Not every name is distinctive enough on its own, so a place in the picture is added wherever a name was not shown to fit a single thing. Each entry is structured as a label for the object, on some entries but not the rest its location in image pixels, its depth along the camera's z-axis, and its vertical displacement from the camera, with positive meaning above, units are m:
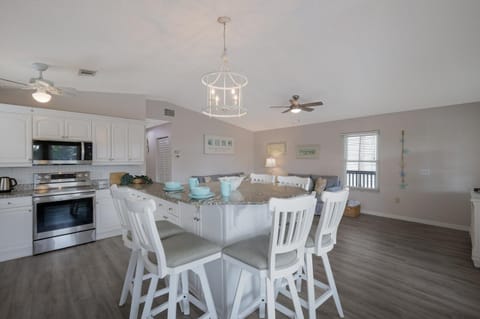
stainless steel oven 3.21 -0.81
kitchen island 1.86 -0.57
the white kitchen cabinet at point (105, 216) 3.74 -0.98
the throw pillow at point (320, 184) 5.48 -0.65
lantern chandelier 2.46 +1.50
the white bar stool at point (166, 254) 1.39 -0.66
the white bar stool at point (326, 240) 1.71 -0.68
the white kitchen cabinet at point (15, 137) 3.17 +0.31
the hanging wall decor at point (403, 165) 4.96 -0.16
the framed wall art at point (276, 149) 7.29 +0.32
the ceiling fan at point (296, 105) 4.09 +0.97
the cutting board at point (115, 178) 3.53 -0.31
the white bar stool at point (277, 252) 1.37 -0.66
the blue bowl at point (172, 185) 2.44 -0.29
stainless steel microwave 3.44 +0.10
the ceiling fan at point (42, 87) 2.76 +0.91
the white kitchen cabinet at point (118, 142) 4.03 +0.32
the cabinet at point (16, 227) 2.98 -0.93
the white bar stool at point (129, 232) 1.78 -0.64
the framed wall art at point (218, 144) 6.94 +0.45
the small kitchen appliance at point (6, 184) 3.23 -0.37
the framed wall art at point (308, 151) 6.46 +0.21
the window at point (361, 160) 5.46 -0.05
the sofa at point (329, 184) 5.17 -0.65
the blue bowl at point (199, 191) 1.97 -0.29
